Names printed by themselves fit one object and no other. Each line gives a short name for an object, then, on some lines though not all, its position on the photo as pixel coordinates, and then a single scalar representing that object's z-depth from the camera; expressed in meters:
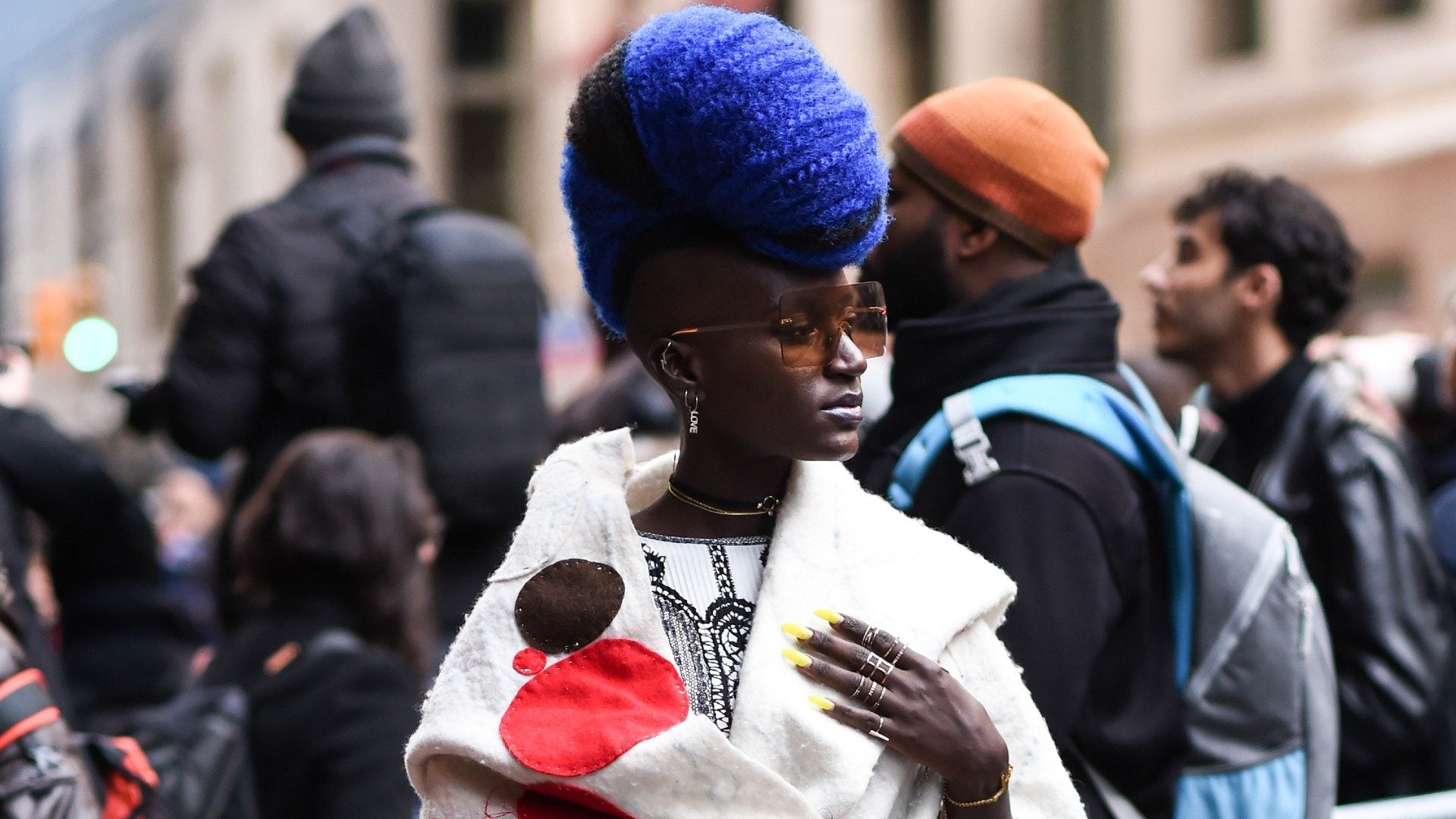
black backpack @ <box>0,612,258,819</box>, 6.25
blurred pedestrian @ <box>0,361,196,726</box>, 10.17
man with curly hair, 8.45
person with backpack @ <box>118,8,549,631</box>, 10.11
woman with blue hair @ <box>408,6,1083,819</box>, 4.50
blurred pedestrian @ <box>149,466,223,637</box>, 24.58
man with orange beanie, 5.84
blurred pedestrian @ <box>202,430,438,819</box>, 8.47
